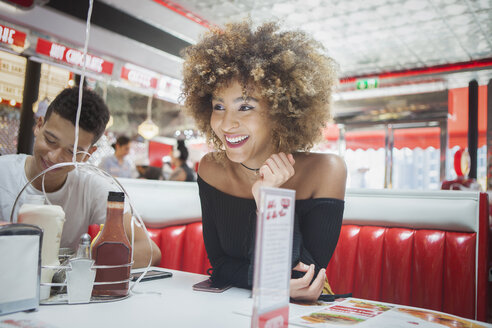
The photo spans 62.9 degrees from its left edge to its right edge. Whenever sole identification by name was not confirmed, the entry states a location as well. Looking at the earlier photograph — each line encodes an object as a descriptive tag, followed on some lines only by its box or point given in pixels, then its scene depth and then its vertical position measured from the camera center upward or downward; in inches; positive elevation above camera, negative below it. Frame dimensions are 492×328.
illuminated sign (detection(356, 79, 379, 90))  299.6 +86.3
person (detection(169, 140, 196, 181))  235.3 +12.9
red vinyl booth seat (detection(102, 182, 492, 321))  63.0 -8.2
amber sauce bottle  39.0 -6.5
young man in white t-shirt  63.1 +1.3
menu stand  23.8 -4.0
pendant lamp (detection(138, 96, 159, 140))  242.2 +34.6
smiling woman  47.9 +7.5
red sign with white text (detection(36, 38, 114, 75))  191.3 +62.9
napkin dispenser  32.2 -7.2
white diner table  31.6 -10.9
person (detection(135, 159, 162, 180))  238.4 +8.7
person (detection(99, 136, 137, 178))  226.4 +14.0
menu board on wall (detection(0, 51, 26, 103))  189.3 +49.2
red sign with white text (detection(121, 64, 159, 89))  229.8 +64.7
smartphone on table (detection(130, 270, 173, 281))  49.5 -11.3
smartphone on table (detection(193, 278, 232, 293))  44.8 -11.1
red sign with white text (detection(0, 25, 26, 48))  175.9 +63.2
